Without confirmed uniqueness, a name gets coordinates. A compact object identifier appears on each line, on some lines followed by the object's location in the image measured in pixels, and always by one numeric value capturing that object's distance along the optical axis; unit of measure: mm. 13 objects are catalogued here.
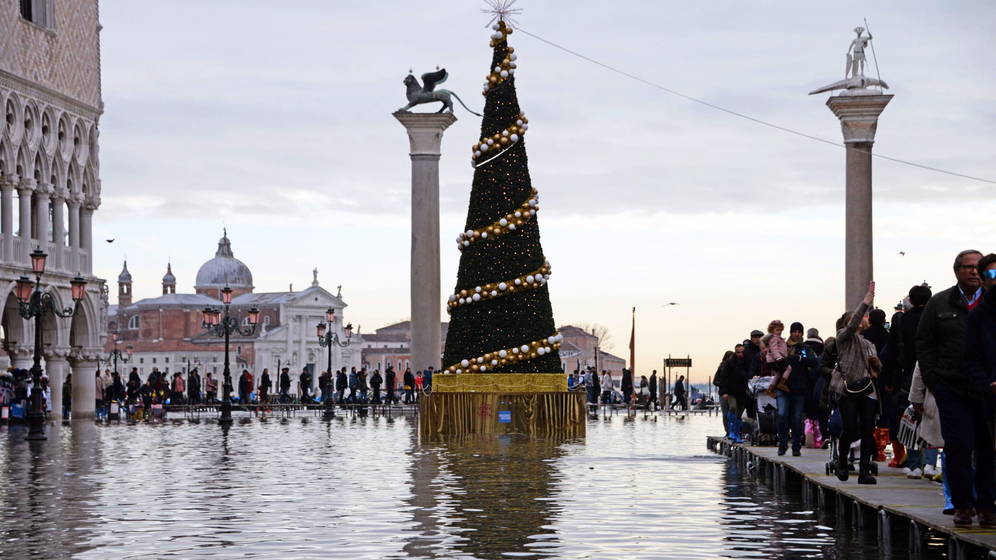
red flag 69475
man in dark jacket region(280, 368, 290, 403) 62650
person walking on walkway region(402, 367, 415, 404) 49644
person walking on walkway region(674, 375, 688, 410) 59094
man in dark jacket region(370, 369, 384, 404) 56469
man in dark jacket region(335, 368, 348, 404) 58469
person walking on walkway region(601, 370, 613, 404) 61406
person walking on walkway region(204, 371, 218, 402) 60975
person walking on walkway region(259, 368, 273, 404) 58088
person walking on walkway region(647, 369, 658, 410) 58562
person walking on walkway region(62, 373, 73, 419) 48812
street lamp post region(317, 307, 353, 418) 46344
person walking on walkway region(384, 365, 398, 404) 55188
